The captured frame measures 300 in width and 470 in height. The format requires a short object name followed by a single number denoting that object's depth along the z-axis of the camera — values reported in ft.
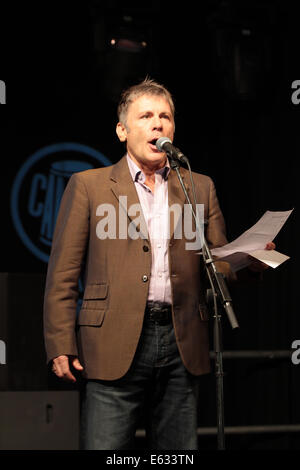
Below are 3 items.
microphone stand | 12.75
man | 14.65
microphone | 13.76
